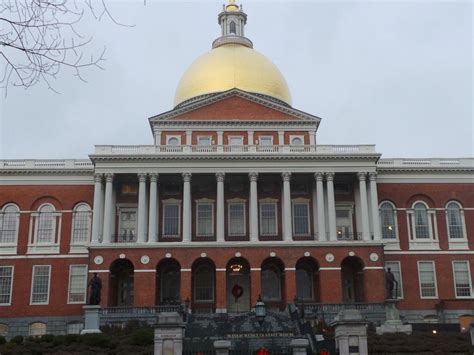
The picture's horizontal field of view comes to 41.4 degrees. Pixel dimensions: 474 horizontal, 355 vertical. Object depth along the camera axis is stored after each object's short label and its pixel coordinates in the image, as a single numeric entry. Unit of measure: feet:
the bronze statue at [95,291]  126.82
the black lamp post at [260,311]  91.04
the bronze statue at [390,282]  138.21
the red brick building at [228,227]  154.30
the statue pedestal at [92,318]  121.08
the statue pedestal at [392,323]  117.60
